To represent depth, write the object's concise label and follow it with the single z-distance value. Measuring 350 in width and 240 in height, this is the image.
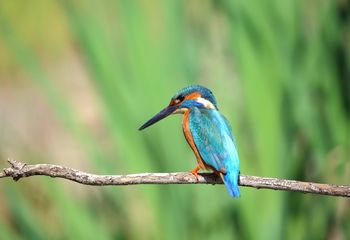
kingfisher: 5.11
